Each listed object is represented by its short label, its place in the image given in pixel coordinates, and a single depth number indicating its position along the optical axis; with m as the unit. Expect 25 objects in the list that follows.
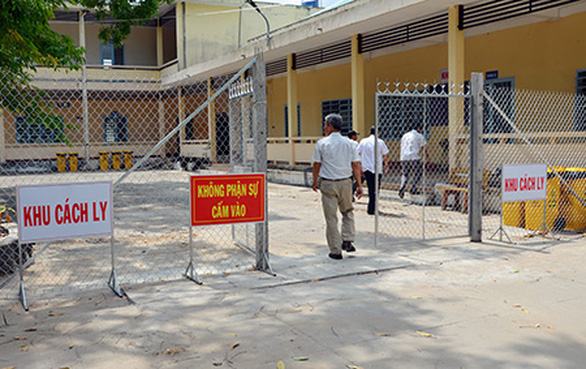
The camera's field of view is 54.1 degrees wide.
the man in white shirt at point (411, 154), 12.07
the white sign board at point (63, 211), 5.20
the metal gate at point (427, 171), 9.32
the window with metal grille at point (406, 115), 16.58
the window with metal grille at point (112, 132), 27.71
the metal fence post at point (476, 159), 7.89
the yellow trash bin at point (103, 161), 25.68
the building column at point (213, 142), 22.54
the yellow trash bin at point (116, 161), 25.27
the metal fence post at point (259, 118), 6.29
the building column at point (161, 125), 25.67
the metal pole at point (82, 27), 23.70
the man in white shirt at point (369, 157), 11.13
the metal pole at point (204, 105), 5.74
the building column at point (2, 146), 24.59
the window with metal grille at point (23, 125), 25.27
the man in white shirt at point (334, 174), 6.93
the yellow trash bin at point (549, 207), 8.73
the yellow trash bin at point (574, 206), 8.84
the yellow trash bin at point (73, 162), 25.22
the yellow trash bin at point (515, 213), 9.12
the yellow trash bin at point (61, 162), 24.86
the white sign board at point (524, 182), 7.76
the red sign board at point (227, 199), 6.07
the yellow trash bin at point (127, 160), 25.81
